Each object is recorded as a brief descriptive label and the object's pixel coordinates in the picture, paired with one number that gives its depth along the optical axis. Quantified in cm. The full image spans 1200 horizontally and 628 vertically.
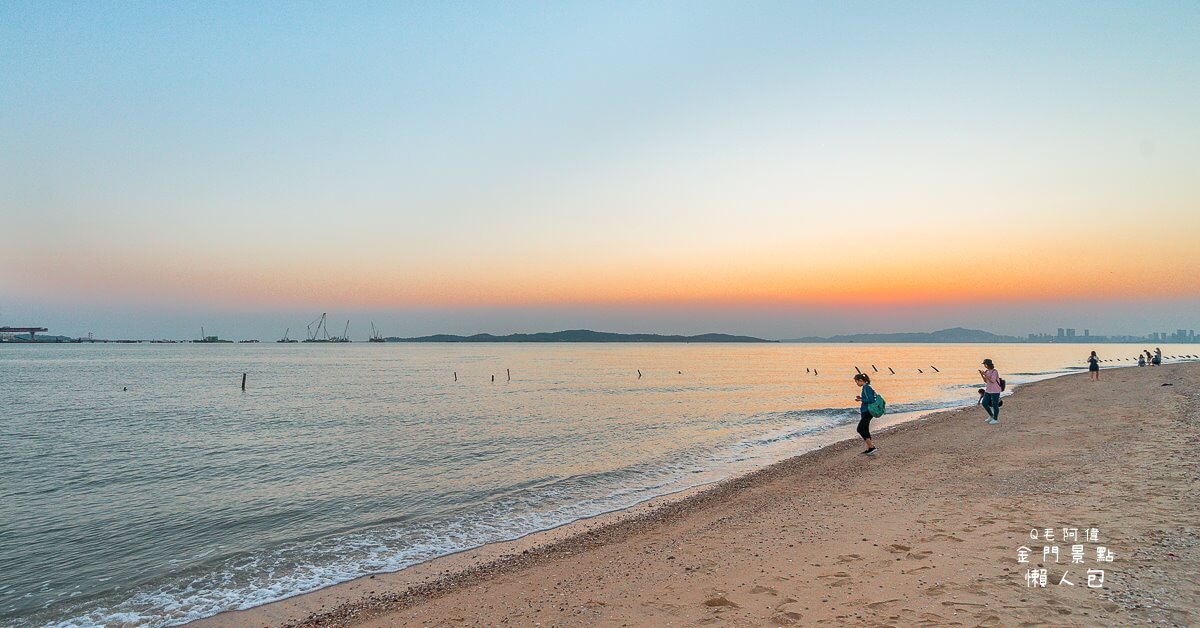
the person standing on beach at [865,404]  1575
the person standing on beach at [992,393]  2133
